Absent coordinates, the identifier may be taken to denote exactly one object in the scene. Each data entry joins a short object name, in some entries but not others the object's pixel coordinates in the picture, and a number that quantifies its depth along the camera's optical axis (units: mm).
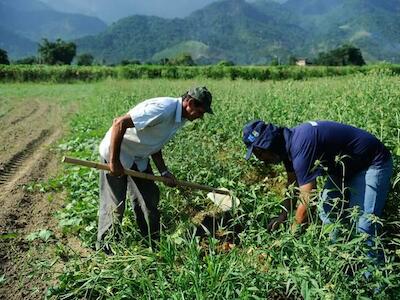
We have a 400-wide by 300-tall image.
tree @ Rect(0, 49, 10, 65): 52250
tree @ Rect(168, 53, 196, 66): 73550
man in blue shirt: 3316
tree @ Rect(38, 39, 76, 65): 73750
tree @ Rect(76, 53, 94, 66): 87269
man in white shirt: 3848
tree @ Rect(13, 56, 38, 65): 67675
